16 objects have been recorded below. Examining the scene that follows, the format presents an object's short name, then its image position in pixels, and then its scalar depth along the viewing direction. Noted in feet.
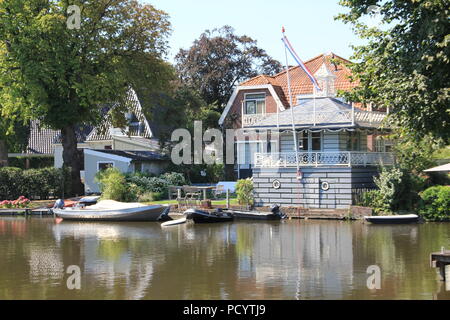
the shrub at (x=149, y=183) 151.94
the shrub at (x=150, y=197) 147.74
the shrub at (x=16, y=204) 143.33
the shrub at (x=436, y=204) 111.96
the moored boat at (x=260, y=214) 120.26
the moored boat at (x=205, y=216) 116.47
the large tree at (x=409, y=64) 70.79
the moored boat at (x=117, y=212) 121.08
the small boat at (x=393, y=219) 110.01
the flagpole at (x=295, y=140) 127.06
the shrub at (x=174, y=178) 158.20
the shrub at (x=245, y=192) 131.13
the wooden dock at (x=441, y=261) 58.29
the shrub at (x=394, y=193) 115.14
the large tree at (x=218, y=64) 204.64
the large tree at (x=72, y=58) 140.56
